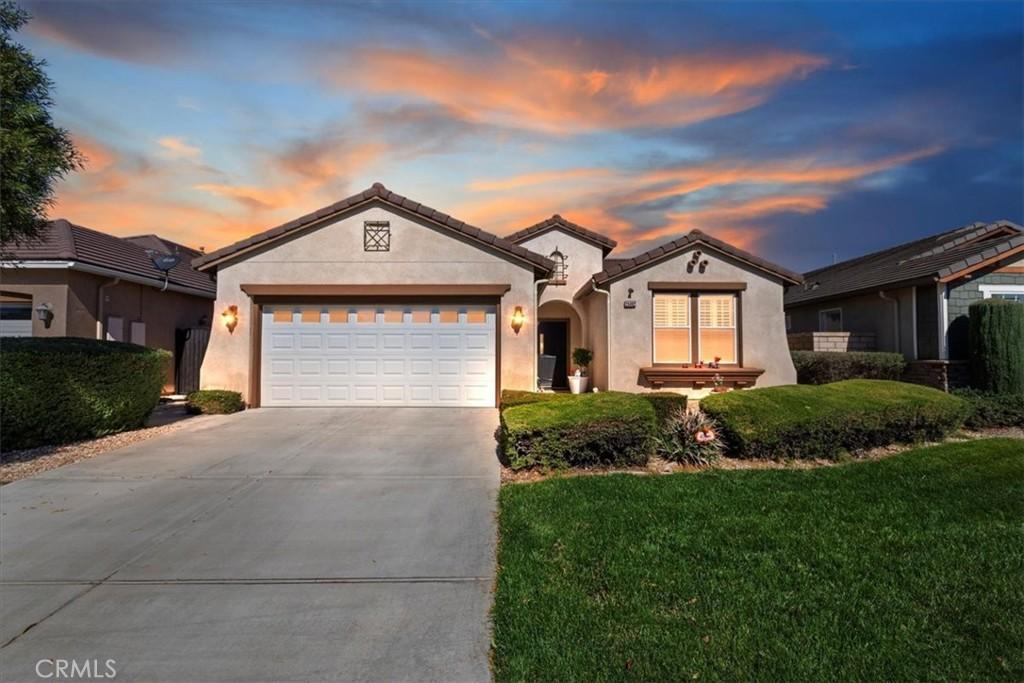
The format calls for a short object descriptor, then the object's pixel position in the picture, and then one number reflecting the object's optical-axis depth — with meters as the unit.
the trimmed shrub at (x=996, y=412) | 8.84
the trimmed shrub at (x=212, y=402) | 10.73
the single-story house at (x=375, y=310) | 11.51
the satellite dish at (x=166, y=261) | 13.88
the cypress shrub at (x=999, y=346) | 10.68
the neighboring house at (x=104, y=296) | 12.02
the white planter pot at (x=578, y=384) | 13.86
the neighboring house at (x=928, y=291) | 12.38
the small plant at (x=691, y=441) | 6.66
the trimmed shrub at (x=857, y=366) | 12.66
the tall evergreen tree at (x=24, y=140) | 6.20
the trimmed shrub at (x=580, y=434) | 6.24
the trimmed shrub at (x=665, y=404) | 7.37
